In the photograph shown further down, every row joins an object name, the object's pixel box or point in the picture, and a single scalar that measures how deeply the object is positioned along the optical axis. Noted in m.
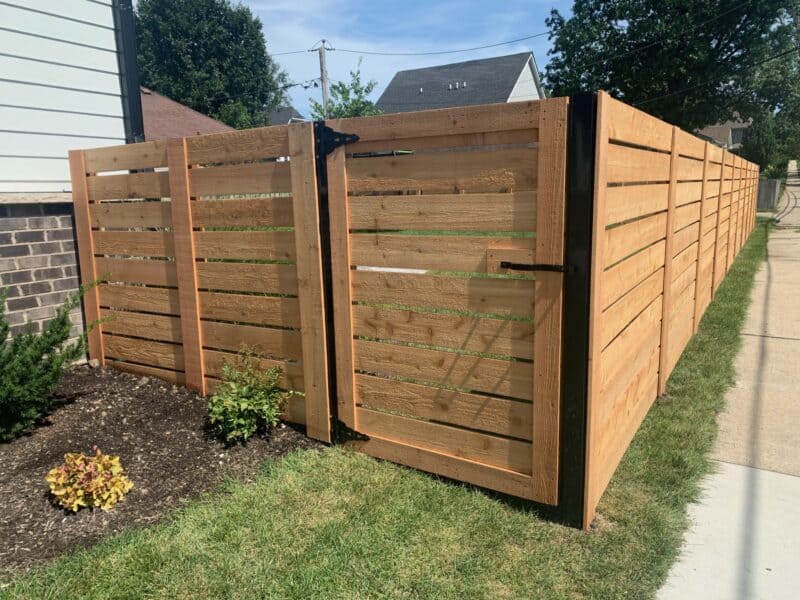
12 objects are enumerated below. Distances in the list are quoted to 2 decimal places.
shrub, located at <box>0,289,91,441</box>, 3.62
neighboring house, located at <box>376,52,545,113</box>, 33.03
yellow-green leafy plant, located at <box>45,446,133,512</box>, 2.97
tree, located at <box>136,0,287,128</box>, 37.69
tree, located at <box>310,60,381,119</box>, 29.33
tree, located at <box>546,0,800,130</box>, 24.86
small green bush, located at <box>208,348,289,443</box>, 3.66
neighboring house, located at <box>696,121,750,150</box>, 63.50
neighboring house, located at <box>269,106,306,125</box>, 46.97
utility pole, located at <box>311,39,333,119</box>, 31.46
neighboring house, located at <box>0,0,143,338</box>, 4.72
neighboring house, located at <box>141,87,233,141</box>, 16.66
